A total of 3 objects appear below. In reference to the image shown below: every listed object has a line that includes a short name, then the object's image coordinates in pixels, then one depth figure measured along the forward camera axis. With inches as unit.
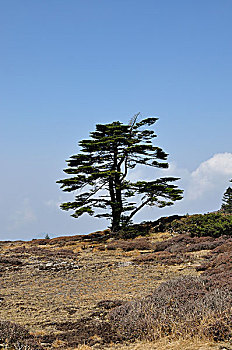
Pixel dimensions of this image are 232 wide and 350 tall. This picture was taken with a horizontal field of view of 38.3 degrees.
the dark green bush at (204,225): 906.7
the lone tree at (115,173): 1314.0
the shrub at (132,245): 940.0
